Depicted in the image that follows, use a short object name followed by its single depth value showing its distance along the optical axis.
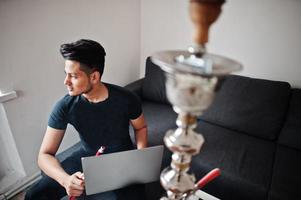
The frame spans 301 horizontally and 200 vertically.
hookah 0.31
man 0.95
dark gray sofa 1.29
